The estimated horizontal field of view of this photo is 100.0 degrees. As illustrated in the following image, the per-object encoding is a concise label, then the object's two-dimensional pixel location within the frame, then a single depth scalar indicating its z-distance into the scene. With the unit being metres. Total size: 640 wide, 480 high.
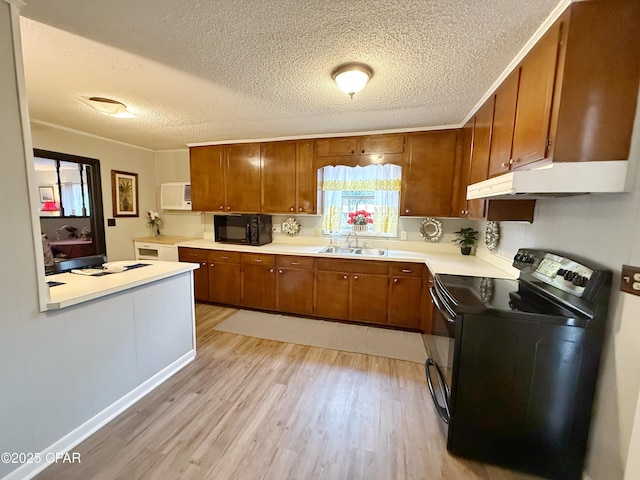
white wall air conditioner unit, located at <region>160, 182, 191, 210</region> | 4.25
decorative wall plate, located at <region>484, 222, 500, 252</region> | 2.57
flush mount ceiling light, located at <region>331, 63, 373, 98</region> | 1.72
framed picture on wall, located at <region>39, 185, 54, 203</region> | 4.66
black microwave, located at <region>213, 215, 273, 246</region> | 3.62
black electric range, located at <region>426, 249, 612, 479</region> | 1.30
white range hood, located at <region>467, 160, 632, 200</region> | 1.16
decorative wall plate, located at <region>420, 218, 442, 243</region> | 3.32
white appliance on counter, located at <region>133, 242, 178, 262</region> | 3.85
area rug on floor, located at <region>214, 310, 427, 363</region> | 2.66
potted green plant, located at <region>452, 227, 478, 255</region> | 3.06
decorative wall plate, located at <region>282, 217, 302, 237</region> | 3.85
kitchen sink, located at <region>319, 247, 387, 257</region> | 3.24
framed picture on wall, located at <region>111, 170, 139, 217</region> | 3.88
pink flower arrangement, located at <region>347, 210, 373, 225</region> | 3.43
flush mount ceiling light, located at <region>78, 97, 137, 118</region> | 2.26
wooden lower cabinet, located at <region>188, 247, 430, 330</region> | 2.97
